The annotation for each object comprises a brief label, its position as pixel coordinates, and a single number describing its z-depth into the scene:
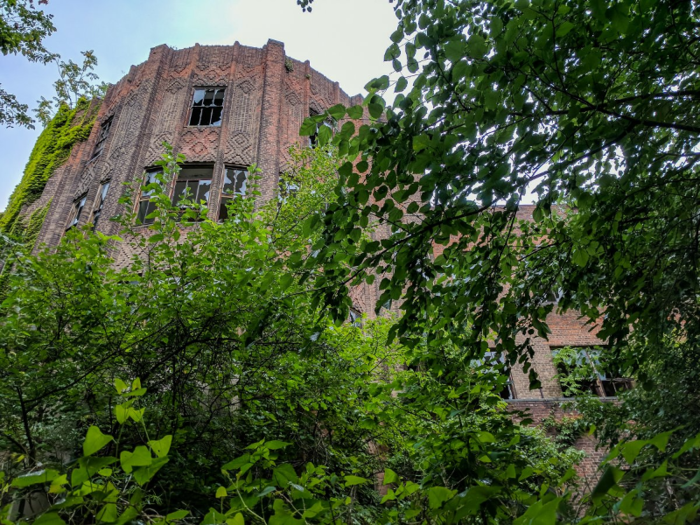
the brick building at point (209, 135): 13.73
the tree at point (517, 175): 2.29
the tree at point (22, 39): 7.86
